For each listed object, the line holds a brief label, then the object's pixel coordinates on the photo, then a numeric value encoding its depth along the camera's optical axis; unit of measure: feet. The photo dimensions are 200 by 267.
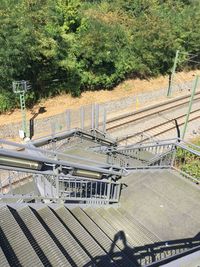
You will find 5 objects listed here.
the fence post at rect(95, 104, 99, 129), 36.82
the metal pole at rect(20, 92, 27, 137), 33.97
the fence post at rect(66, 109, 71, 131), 35.36
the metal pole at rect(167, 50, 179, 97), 51.66
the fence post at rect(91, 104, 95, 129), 36.37
